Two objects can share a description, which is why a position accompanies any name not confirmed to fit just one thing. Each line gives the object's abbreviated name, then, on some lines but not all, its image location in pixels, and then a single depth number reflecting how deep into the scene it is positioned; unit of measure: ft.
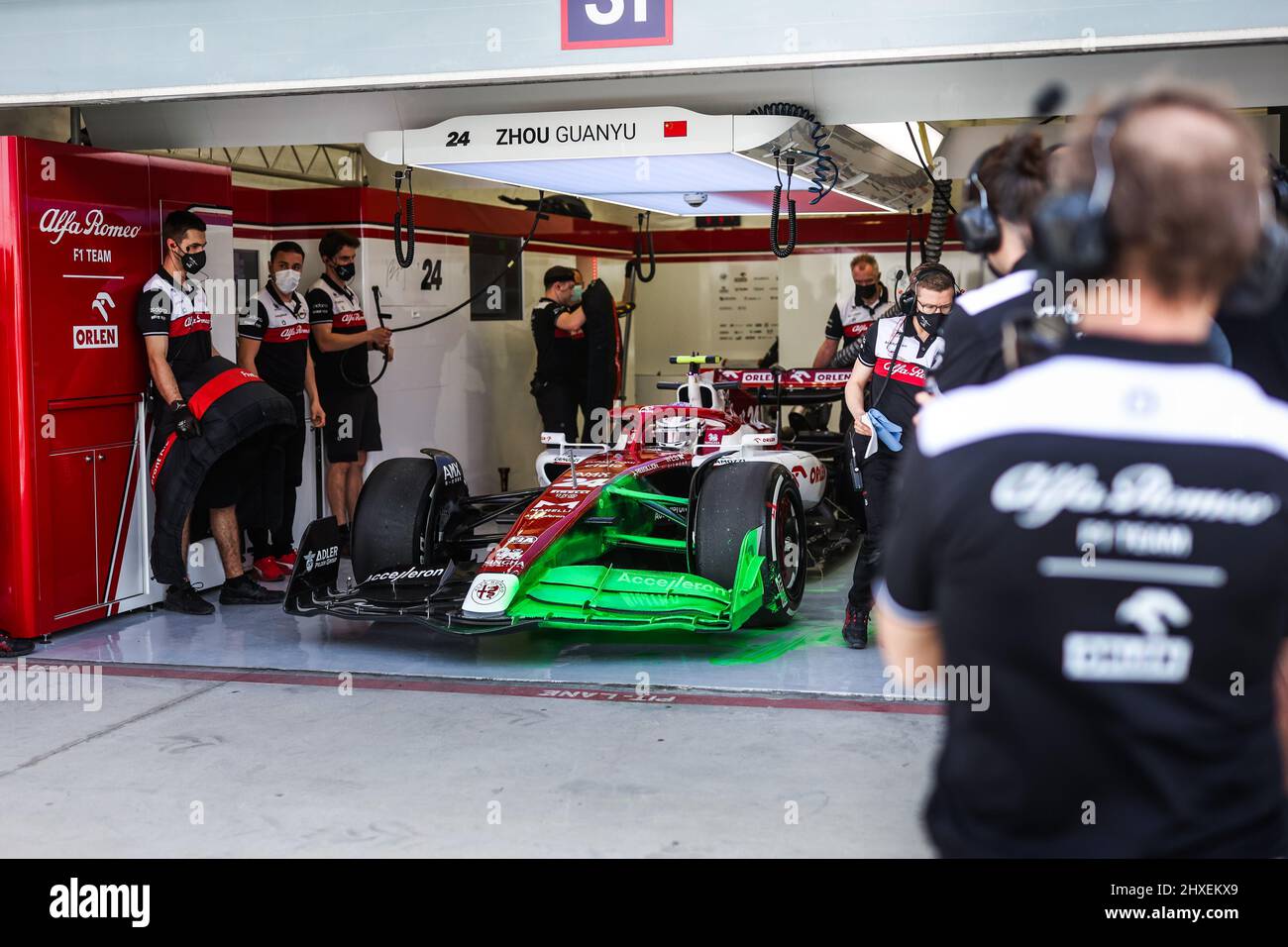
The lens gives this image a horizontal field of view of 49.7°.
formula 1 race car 18.24
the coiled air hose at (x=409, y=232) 22.79
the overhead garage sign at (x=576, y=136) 18.70
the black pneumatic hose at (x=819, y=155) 19.44
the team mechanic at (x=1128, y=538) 4.50
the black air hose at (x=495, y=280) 34.55
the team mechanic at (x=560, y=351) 33.88
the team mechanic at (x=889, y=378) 18.17
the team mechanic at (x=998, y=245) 9.00
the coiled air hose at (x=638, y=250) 33.92
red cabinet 19.89
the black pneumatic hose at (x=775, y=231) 20.21
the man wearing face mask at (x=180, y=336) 21.59
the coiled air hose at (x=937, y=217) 22.93
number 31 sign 15.42
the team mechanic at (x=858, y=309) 31.94
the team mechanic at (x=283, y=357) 25.59
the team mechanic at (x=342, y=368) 27.94
